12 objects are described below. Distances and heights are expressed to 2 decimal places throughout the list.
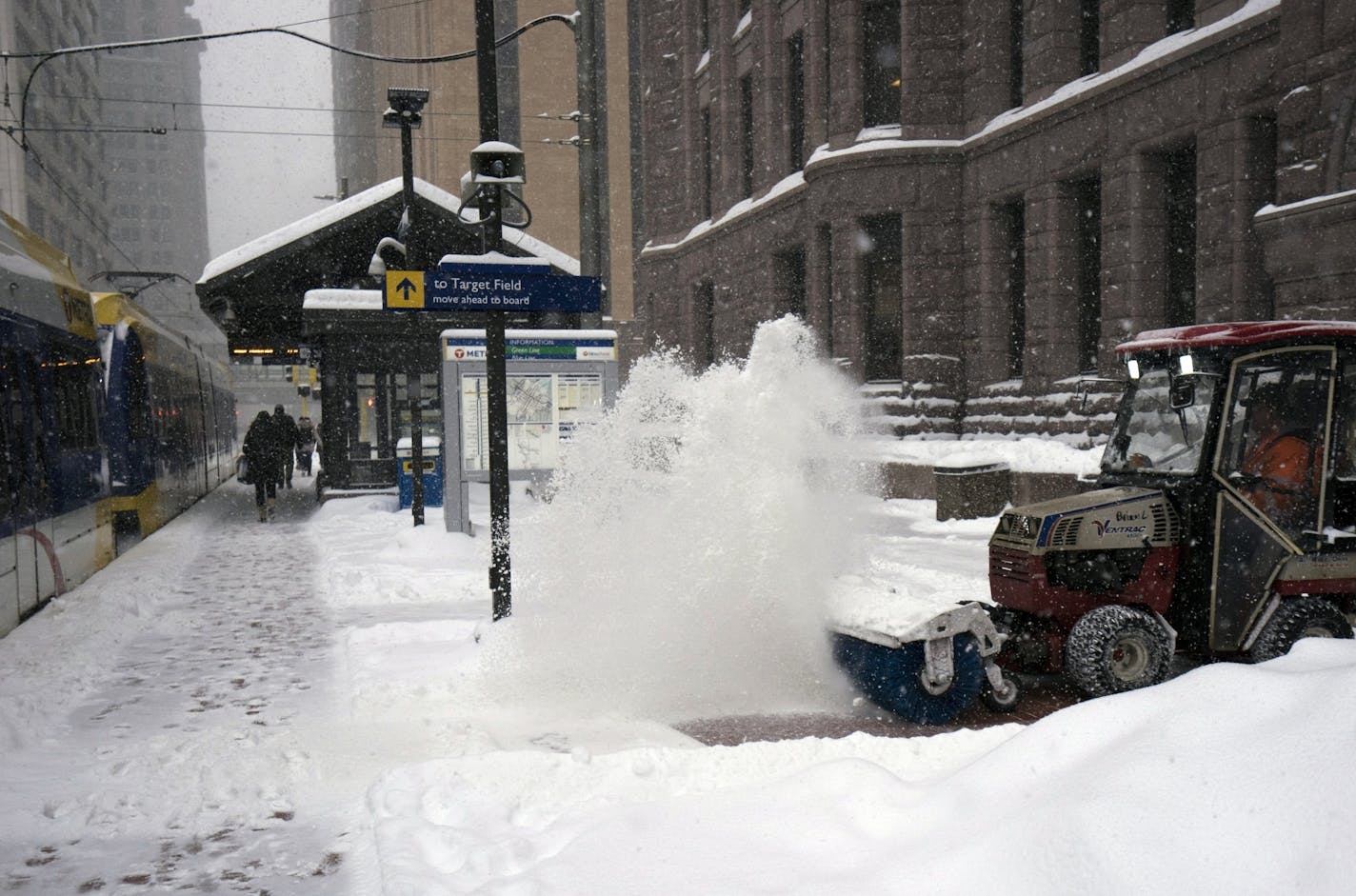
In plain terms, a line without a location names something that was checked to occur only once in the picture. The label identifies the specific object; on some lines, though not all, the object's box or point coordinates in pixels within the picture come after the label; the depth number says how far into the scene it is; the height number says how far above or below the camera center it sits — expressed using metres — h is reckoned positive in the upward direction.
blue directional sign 8.50 +0.97
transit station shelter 22.48 +2.35
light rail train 9.59 -0.08
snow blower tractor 7.00 -0.85
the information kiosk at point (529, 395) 13.48 +0.20
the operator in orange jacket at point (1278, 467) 7.09 -0.46
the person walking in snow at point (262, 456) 19.80 -0.71
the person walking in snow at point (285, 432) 24.16 -0.36
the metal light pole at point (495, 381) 8.88 +0.25
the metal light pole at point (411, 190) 15.71 +3.47
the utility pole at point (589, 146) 13.31 +3.23
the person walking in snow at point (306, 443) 32.94 -0.81
